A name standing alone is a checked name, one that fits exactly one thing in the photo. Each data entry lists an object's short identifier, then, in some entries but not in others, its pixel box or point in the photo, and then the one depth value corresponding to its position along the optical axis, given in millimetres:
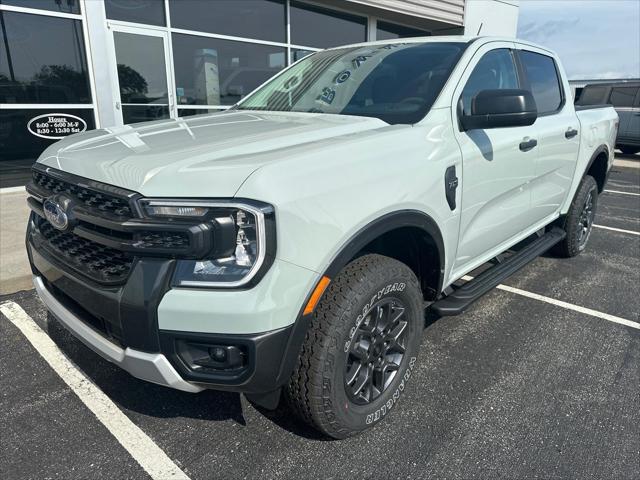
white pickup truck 1722
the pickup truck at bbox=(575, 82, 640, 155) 13633
